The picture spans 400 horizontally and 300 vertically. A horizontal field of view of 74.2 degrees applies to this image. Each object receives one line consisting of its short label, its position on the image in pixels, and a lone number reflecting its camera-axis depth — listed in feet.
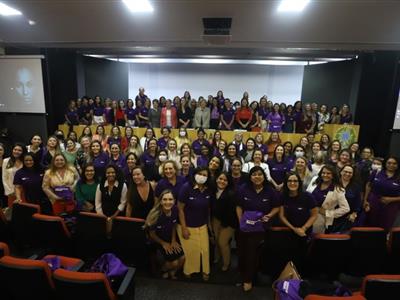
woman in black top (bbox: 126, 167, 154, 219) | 10.85
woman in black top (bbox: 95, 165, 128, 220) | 11.07
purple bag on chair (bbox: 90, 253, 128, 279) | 7.73
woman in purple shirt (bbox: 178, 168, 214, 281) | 10.32
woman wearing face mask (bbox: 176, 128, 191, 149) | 21.77
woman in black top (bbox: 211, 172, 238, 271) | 10.43
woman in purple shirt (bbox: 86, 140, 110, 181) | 15.08
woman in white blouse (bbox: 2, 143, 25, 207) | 12.82
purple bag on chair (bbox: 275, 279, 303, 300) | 7.04
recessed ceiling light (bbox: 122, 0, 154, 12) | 12.94
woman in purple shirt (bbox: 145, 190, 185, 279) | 9.83
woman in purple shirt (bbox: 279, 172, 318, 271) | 9.66
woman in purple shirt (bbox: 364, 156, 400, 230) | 12.50
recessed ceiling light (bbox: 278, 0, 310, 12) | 12.59
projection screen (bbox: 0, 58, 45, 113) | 25.36
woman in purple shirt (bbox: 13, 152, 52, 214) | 12.23
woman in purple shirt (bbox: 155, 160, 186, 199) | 11.10
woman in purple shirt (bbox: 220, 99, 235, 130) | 26.43
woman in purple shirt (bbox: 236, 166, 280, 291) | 9.66
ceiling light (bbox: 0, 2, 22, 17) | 14.06
